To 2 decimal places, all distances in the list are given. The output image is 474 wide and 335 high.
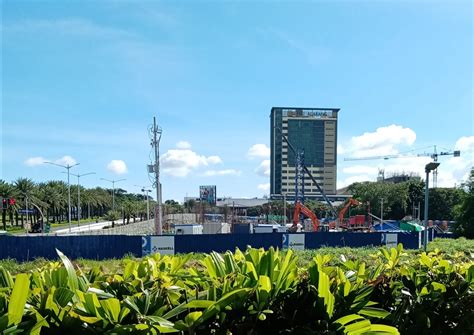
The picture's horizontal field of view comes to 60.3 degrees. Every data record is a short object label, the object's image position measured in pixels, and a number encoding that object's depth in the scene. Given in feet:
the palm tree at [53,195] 222.28
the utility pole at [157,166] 94.88
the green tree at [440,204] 297.33
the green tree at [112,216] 256.68
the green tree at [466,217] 153.30
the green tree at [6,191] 168.32
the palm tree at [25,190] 186.19
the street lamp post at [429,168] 55.69
